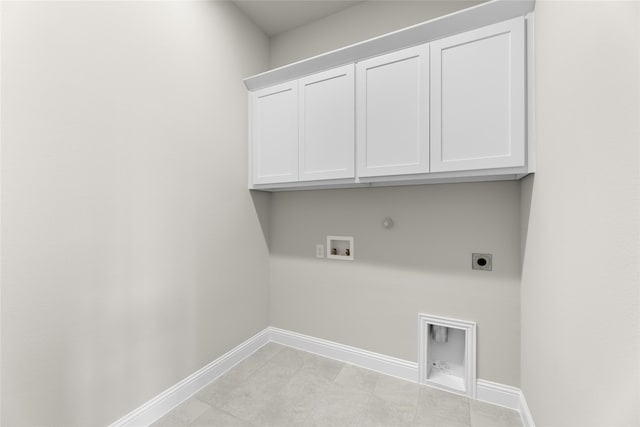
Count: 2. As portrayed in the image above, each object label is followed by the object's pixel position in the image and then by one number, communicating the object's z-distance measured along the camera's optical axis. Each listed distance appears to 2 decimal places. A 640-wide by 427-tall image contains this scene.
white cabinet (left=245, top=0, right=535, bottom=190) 1.31
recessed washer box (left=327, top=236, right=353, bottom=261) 2.05
